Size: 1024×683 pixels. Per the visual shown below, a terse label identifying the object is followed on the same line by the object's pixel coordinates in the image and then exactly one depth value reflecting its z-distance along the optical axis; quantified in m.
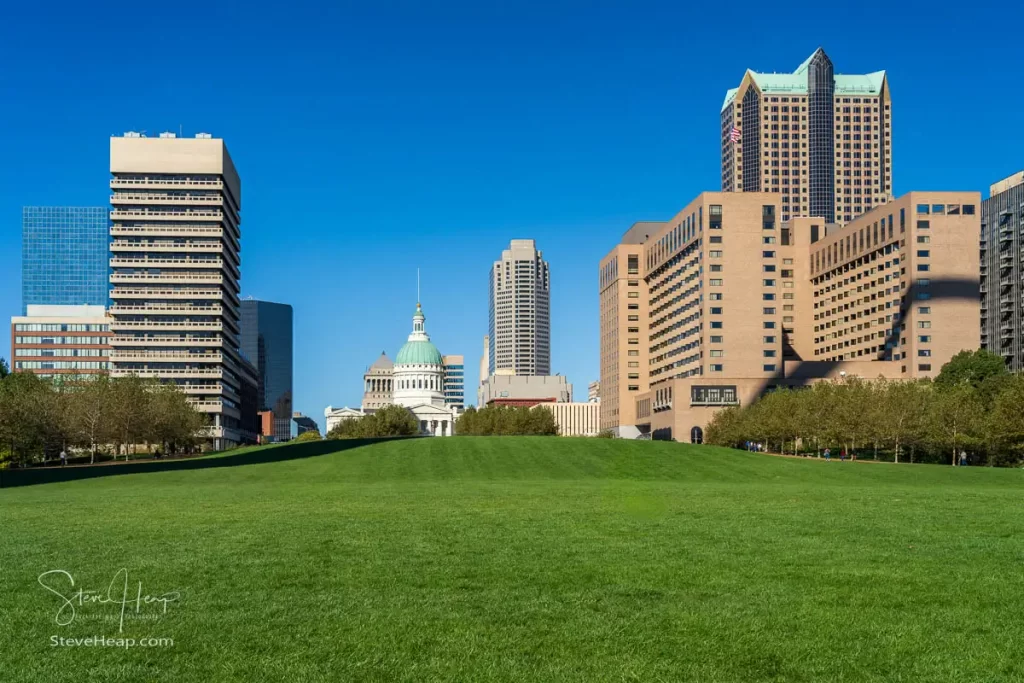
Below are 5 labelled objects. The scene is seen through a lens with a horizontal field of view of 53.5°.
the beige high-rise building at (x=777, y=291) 177.88
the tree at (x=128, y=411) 107.50
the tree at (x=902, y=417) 97.04
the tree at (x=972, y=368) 140.62
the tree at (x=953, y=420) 92.94
